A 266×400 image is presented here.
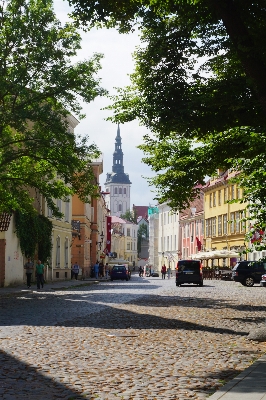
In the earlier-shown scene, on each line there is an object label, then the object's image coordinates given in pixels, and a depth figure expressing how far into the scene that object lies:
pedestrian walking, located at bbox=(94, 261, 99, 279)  76.00
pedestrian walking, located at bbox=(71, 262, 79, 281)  64.62
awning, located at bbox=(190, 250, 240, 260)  70.88
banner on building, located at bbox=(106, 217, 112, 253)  130.88
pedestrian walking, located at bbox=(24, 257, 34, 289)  42.84
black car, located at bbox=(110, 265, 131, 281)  72.62
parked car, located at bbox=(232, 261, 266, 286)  52.12
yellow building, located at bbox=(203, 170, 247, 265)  84.69
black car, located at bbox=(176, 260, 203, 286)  50.59
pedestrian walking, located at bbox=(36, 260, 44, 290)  42.08
